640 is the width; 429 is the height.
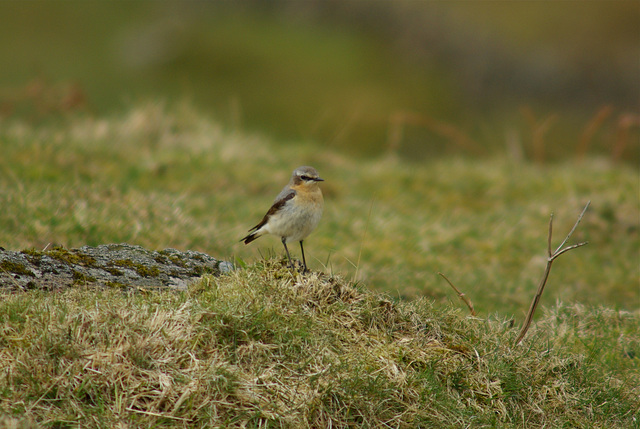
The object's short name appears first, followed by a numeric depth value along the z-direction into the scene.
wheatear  10.65
